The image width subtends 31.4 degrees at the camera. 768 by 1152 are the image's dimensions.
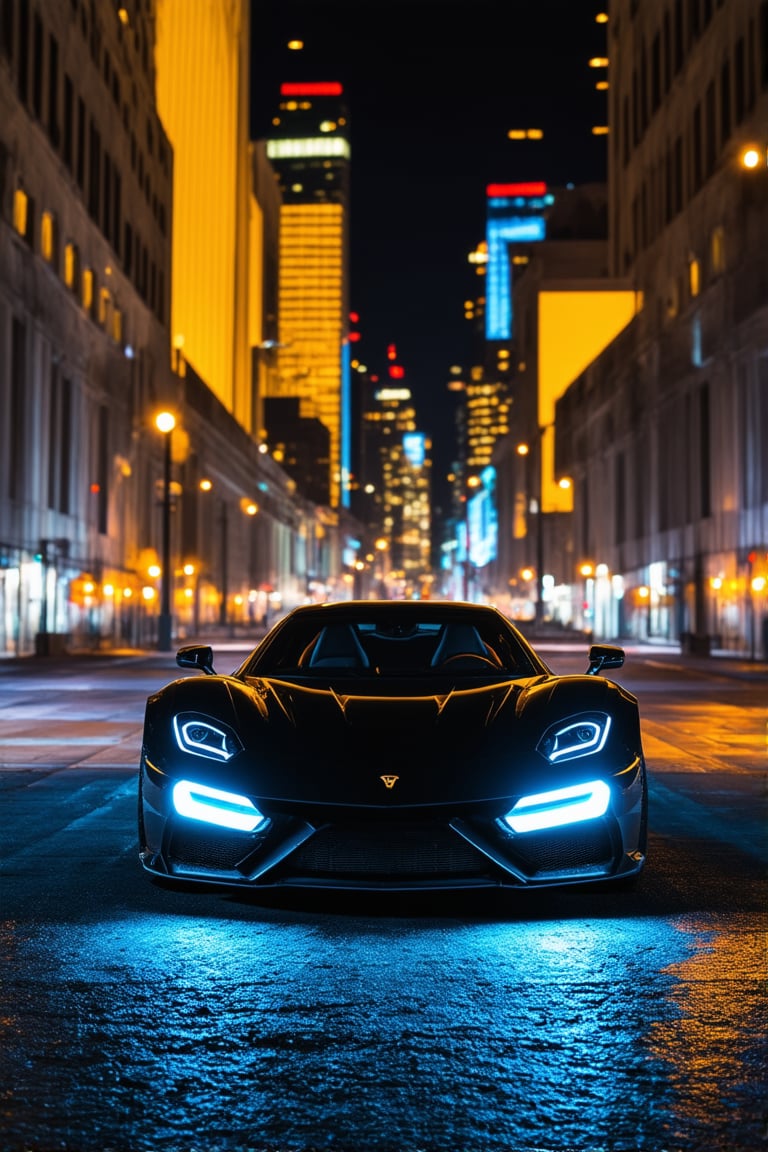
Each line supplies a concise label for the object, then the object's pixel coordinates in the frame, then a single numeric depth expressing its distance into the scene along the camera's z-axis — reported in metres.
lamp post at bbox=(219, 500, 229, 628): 103.56
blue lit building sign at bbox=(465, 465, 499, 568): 178.12
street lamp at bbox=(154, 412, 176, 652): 39.94
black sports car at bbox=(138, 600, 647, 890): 5.00
